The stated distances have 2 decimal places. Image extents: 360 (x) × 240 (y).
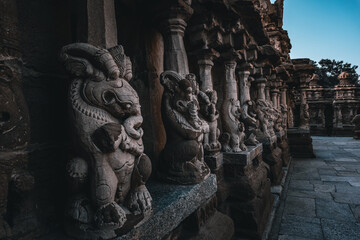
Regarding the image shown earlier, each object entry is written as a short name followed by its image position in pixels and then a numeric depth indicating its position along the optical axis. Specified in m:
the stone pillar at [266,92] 6.66
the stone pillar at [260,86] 5.49
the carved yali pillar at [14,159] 1.19
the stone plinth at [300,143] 8.67
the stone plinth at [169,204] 1.29
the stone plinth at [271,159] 4.91
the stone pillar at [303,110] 9.55
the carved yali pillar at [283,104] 8.67
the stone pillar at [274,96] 7.75
